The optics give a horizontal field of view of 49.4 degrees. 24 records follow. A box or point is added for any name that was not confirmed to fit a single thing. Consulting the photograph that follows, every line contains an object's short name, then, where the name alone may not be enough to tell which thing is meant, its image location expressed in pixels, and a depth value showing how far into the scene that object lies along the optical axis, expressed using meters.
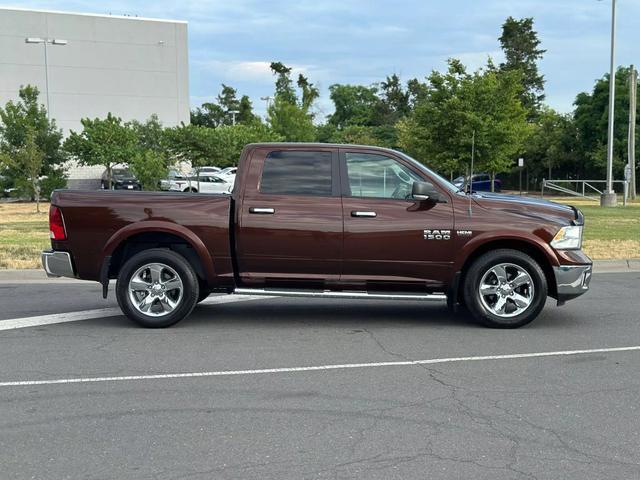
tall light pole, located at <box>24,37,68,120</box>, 56.49
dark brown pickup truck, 7.41
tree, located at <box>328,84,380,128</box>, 101.88
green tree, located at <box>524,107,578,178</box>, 52.19
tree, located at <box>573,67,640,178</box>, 47.62
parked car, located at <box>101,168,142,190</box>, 44.89
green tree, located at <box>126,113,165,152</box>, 43.50
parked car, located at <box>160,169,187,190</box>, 34.13
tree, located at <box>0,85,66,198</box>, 30.59
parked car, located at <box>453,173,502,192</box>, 46.32
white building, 56.47
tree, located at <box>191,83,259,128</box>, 94.15
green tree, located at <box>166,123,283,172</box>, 40.16
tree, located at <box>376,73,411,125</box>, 95.81
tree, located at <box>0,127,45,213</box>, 28.39
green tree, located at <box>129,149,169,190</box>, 25.89
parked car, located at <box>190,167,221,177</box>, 43.79
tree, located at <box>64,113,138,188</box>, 37.75
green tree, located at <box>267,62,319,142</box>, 53.91
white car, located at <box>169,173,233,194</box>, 38.38
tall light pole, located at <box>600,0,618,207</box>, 30.69
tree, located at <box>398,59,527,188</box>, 31.58
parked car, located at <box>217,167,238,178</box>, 41.11
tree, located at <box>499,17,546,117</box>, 79.75
